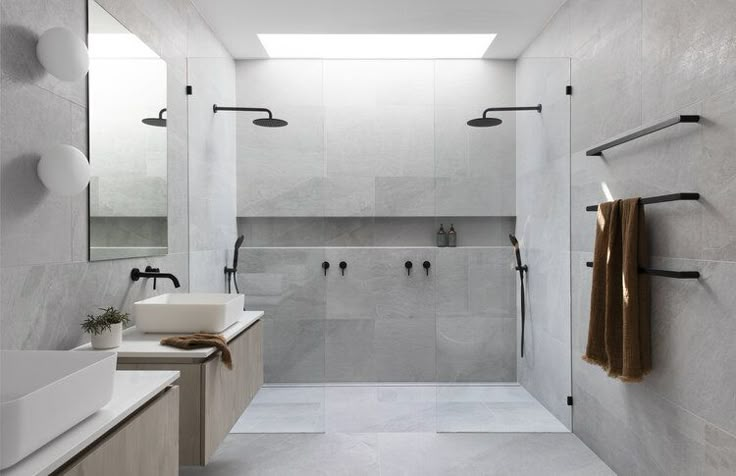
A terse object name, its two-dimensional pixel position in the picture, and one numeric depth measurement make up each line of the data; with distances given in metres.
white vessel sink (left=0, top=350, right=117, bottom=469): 1.01
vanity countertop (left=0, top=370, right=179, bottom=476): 1.06
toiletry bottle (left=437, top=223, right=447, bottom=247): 3.35
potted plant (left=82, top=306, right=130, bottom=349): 2.10
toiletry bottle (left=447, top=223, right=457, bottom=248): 3.34
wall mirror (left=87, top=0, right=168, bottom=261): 2.29
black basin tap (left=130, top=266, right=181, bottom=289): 2.59
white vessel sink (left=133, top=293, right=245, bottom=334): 2.44
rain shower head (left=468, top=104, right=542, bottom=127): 3.33
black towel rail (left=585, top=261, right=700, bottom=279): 2.08
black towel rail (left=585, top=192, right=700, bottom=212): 2.07
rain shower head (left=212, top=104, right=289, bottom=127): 3.34
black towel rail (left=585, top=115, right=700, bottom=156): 2.07
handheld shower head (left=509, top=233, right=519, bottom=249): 3.31
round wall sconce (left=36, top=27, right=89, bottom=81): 1.83
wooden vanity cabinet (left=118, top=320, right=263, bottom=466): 2.13
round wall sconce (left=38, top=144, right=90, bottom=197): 1.83
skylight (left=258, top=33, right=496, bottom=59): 4.03
